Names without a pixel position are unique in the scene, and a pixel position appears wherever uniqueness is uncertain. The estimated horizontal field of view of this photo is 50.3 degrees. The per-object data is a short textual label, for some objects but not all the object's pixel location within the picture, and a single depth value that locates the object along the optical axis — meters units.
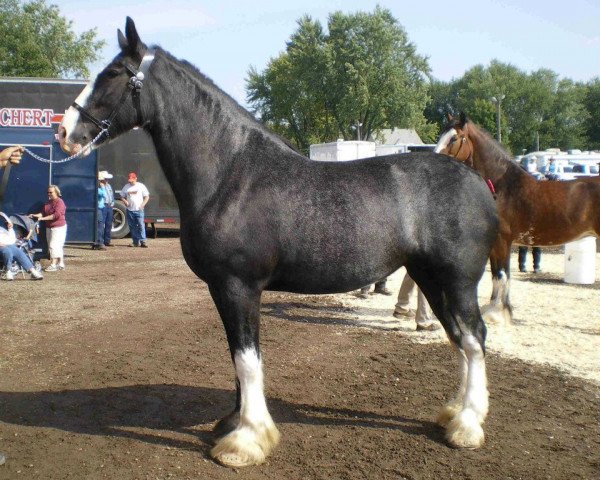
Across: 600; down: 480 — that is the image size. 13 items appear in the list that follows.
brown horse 8.43
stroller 12.78
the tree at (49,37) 52.47
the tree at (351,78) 62.22
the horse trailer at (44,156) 14.75
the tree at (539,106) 95.44
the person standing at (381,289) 10.60
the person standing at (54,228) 13.70
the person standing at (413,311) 7.85
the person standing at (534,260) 13.08
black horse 4.14
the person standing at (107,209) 18.27
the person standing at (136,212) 18.69
